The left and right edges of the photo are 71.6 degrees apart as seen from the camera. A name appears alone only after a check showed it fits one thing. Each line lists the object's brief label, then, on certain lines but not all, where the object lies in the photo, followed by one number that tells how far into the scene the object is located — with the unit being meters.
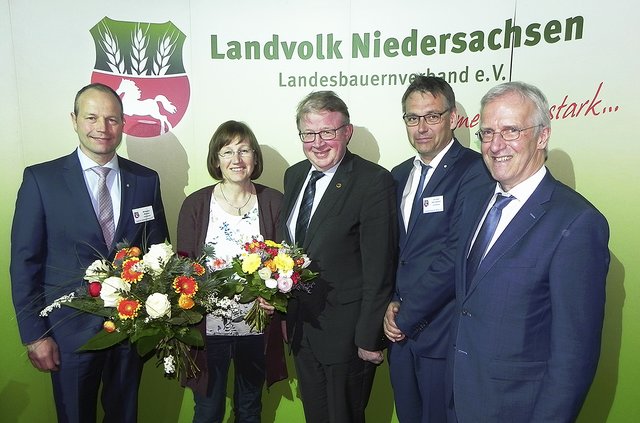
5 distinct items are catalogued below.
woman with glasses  2.77
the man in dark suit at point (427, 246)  2.29
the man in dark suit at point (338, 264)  2.34
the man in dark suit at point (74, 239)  2.48
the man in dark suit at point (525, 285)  1.53
